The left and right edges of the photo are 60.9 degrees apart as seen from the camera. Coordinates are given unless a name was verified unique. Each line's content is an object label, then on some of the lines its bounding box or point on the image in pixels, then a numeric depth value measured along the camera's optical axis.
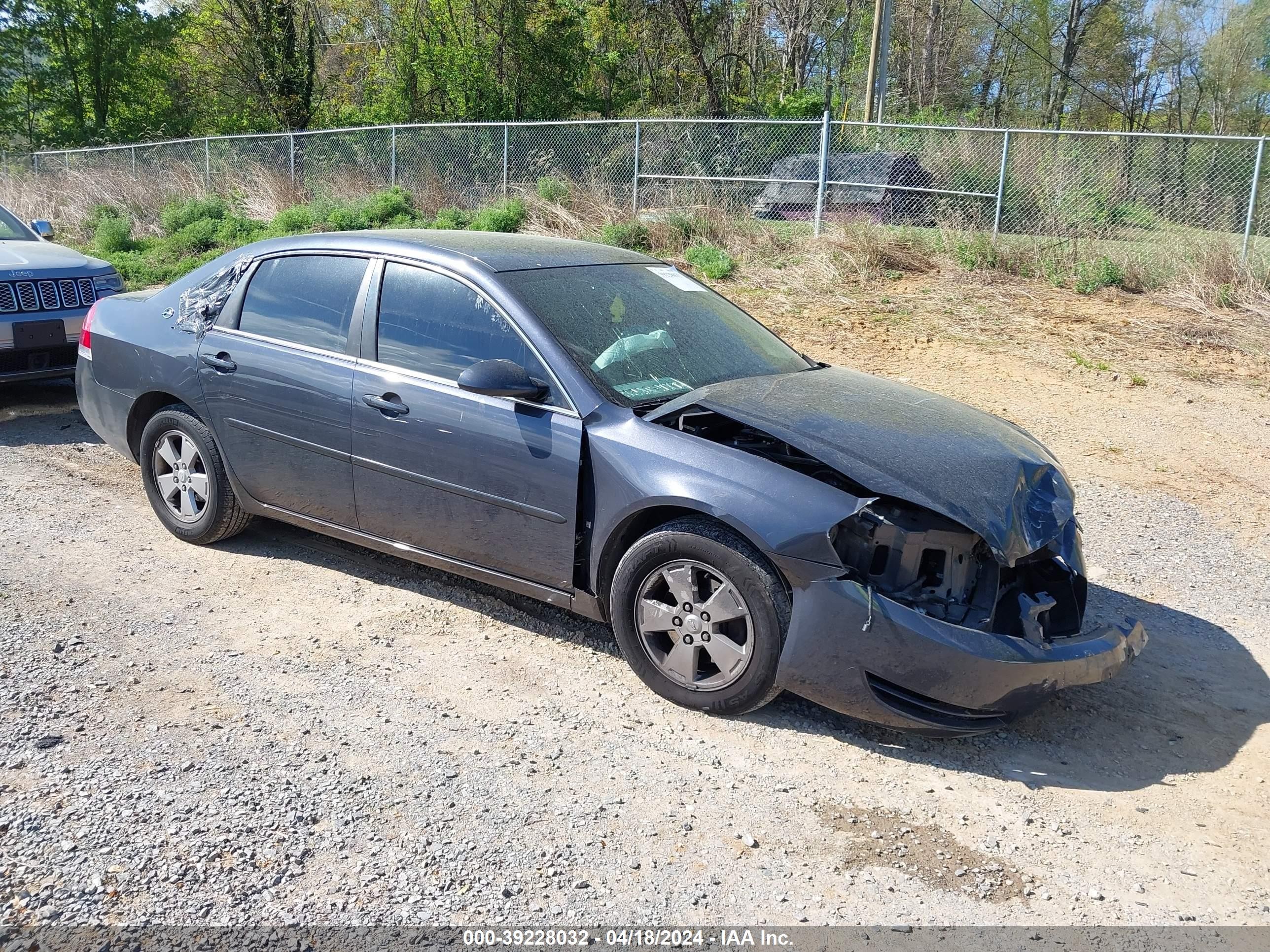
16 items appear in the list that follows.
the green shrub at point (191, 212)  19.55
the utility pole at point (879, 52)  25.08
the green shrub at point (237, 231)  18.12
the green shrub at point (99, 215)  21.09
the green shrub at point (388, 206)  17.47
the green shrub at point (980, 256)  12.93
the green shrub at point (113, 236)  18.84
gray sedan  3.73
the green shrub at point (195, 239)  17.91
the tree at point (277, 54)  26.62
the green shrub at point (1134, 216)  12.91
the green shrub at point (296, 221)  17.89
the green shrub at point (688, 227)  14.59
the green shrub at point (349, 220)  17.27
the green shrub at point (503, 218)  15.74
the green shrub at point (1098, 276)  12.06
